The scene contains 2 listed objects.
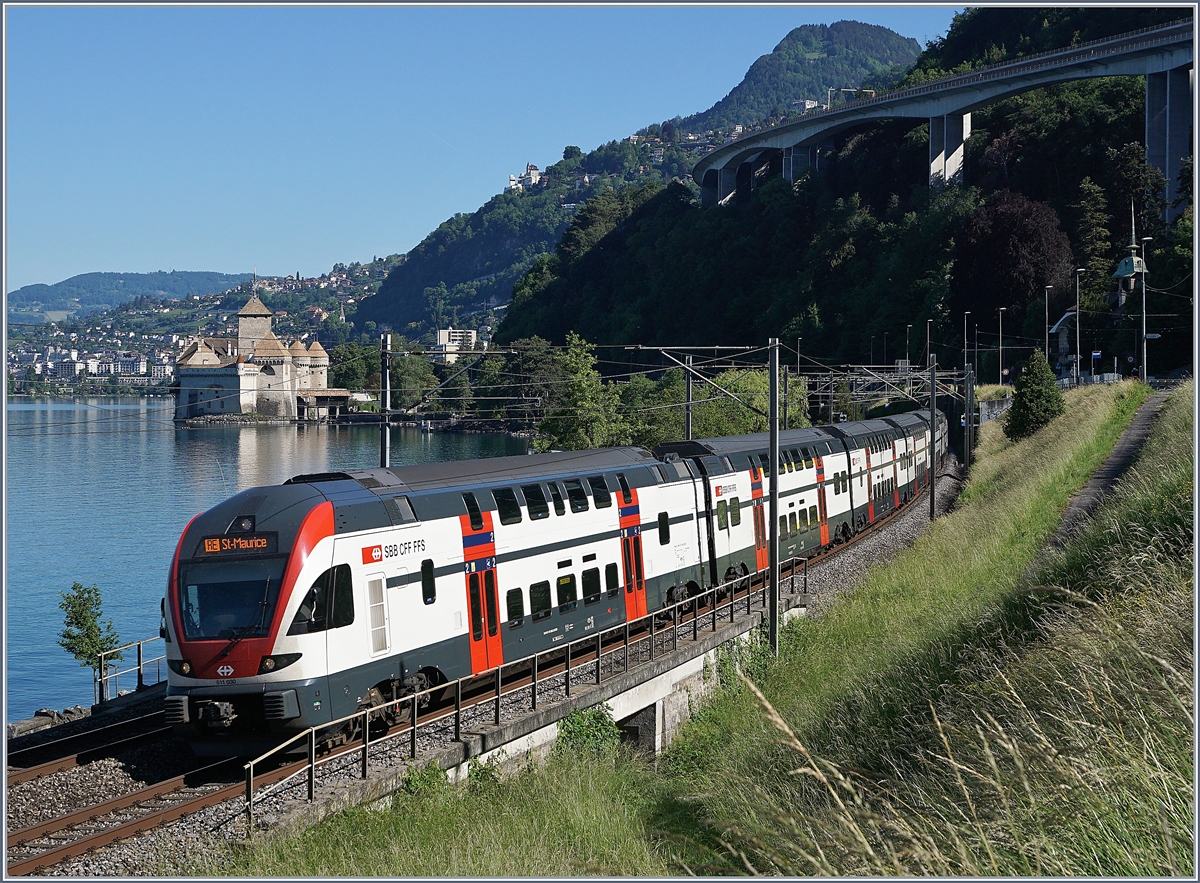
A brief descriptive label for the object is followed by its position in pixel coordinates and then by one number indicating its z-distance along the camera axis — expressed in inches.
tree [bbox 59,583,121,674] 1412.4
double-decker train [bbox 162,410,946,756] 535.5
